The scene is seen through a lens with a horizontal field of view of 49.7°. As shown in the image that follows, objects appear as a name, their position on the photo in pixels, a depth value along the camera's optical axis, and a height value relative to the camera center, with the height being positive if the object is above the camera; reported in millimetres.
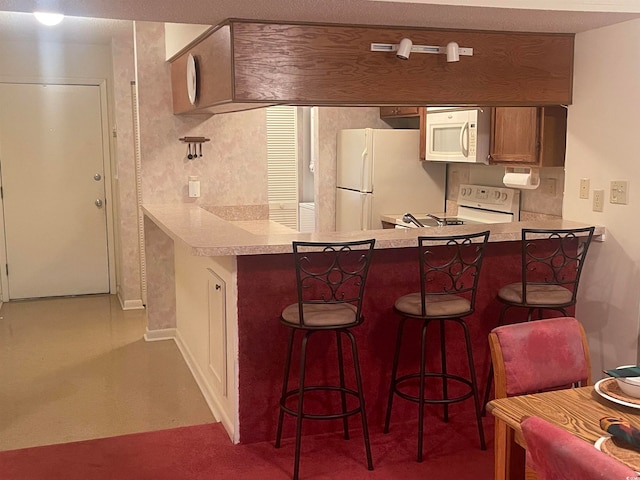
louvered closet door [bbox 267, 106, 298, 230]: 7109 -84
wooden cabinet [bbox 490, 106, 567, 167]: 3975 +135
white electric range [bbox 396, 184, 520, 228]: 4762 -355
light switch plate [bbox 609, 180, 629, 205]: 3477 -167
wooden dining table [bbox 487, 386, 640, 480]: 1844 -701
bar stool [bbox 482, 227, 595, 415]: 3355 -602
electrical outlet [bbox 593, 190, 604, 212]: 3635 -219
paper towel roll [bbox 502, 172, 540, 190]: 4316 -140
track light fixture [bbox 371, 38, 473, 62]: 3266 +524
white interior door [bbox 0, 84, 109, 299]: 6172 -293
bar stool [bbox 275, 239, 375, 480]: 2971 -673
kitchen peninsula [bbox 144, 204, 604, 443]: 3254 -738
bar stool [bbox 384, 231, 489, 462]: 3139 -667
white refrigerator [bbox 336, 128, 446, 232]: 5562 -155
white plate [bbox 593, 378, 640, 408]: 1898 -670
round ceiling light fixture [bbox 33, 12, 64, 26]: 4535 +905
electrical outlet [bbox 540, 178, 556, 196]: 4344 -173
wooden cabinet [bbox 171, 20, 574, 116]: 3115 +433
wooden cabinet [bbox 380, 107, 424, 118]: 5512 +375
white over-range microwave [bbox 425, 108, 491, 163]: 4590 +163
